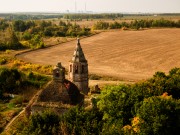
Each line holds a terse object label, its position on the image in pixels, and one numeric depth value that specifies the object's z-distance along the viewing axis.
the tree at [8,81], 52.66
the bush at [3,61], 79.50
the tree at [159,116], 29.33
